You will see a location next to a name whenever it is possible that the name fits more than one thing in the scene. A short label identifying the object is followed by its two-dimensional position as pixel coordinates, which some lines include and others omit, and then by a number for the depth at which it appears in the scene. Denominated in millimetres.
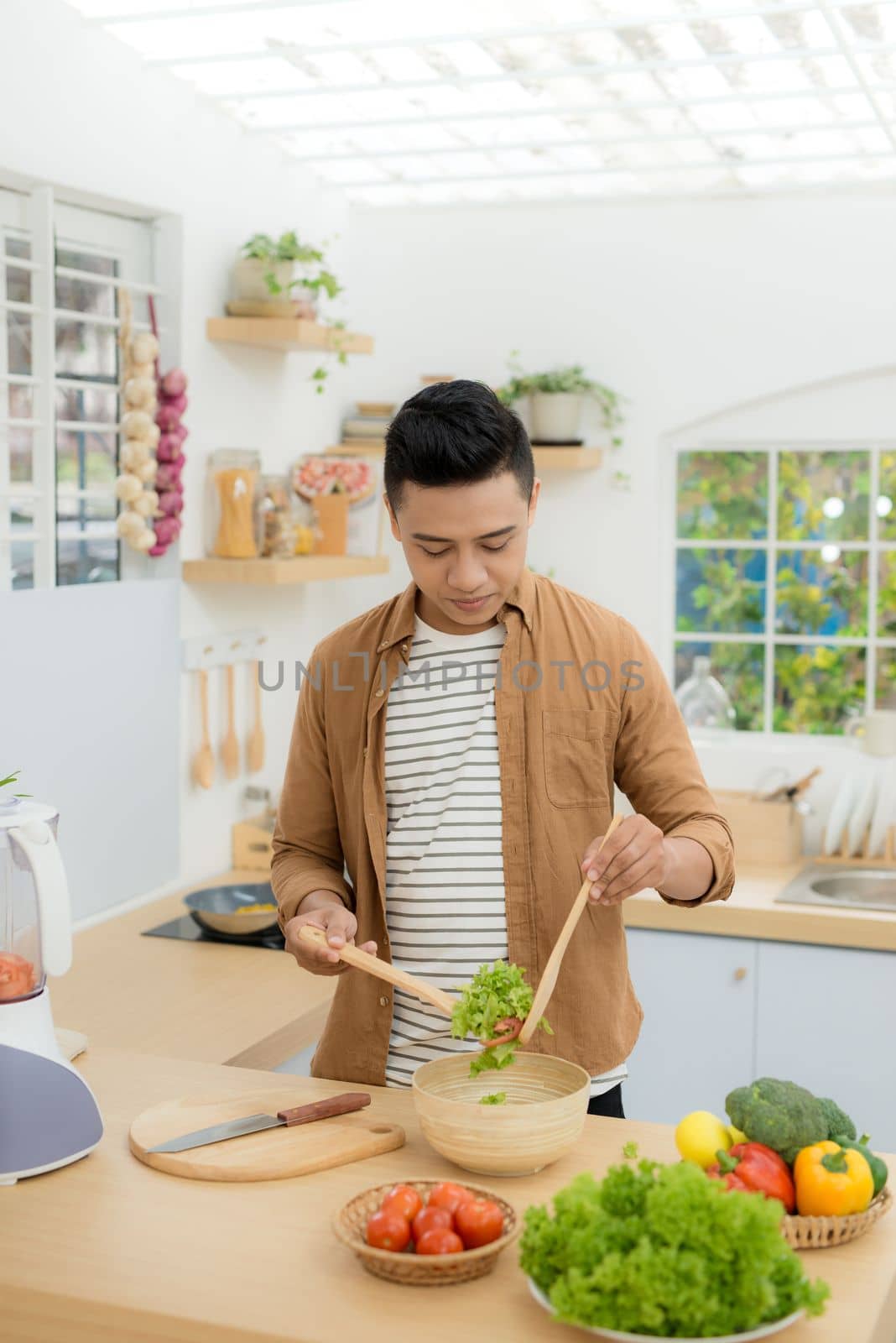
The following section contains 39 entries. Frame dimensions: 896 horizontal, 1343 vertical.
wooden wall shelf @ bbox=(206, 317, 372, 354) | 3215
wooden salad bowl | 1474
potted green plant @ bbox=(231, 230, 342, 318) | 3229
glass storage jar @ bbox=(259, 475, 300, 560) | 3363
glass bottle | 3961
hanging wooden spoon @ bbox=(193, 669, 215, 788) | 3316
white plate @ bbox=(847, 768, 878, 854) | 3592
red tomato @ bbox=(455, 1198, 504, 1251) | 1311
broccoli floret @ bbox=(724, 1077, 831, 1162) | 1405
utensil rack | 3275
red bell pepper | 1358
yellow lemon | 1440
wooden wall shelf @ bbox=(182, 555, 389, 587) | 3201
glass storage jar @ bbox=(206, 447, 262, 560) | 3258
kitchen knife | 1593
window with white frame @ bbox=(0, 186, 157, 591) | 2723
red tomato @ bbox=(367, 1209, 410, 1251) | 1307
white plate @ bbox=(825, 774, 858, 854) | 3600
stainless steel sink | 3424
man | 1779
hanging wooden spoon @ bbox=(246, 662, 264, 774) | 3555
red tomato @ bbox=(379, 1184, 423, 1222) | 1326
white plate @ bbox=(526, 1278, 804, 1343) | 1139
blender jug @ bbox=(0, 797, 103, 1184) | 1573
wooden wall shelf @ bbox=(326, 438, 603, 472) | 3730
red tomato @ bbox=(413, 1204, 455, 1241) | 1308
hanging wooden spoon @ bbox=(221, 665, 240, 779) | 3412
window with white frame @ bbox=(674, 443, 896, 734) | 3844
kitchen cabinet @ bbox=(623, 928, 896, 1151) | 3123
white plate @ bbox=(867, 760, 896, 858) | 3594
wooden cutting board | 1535
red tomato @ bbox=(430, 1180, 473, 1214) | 1332
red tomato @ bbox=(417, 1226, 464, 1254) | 1293
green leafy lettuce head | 1123
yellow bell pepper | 1359
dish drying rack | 3574
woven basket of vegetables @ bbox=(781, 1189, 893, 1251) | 1347
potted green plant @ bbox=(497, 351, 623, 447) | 3742
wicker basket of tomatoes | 1287
